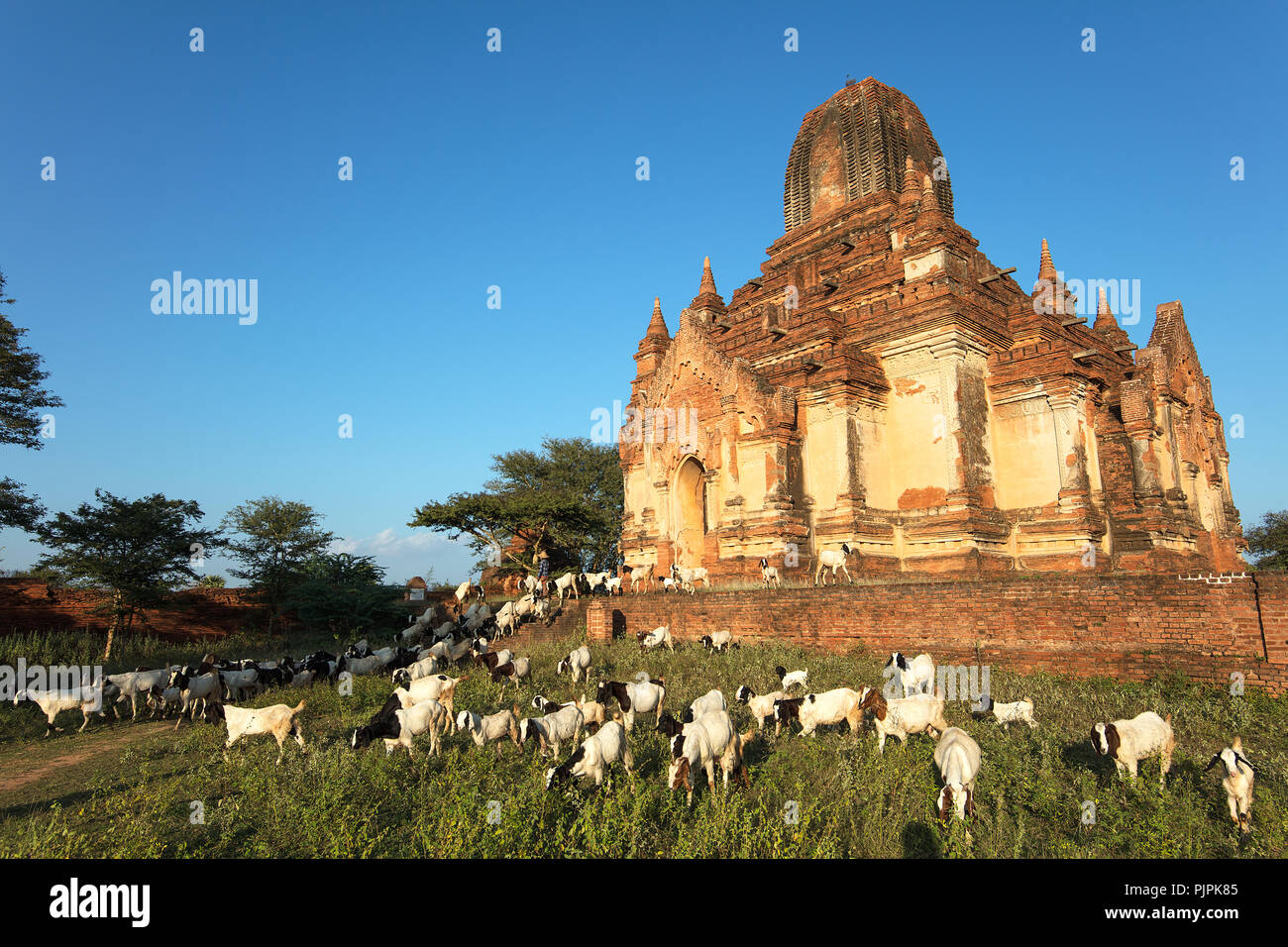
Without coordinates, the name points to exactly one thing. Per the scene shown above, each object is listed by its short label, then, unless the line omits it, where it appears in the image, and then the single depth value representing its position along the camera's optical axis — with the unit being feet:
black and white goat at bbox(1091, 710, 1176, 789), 24.13
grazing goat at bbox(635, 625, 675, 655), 51.80
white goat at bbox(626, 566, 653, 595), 73.31
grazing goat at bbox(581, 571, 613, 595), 73.85
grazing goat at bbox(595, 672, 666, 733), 31.89
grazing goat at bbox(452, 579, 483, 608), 80.37
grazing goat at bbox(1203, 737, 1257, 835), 20.49
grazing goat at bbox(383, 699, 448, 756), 29.50
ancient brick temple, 61.93
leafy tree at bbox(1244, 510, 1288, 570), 127.95
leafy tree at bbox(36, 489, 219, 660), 68.59
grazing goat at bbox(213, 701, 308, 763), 30.89
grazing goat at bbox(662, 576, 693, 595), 66.44
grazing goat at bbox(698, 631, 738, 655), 49.42
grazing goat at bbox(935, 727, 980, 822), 20.63
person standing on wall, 73.46
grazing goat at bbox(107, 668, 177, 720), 41.42
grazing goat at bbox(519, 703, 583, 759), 27.80
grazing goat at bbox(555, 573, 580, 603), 69.21
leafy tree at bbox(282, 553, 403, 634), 79.25
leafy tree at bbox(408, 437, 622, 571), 102.89
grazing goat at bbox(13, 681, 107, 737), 39.22
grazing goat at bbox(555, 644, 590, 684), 43.91
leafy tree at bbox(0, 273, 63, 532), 69.41
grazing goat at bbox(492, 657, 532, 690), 43.21
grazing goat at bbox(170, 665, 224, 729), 40.81
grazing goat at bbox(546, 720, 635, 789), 23.25
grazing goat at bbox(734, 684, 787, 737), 31.58
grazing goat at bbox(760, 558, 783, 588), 60.13
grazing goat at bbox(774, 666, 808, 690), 35.71
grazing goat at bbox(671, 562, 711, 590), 64.80
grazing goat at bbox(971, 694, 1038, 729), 30.32
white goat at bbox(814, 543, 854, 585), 57.47
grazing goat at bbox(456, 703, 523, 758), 29.48
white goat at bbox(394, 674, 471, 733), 33.73
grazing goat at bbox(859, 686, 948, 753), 27.84
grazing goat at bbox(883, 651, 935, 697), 35.14
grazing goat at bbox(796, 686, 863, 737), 29.27
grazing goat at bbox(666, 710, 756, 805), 22.85
